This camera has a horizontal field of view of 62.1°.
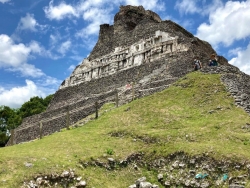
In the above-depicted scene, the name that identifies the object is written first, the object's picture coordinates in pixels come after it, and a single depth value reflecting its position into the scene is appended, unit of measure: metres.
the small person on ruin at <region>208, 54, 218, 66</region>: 15.98
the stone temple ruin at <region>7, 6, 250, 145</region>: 16.36
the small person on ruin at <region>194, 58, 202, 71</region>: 16.00
